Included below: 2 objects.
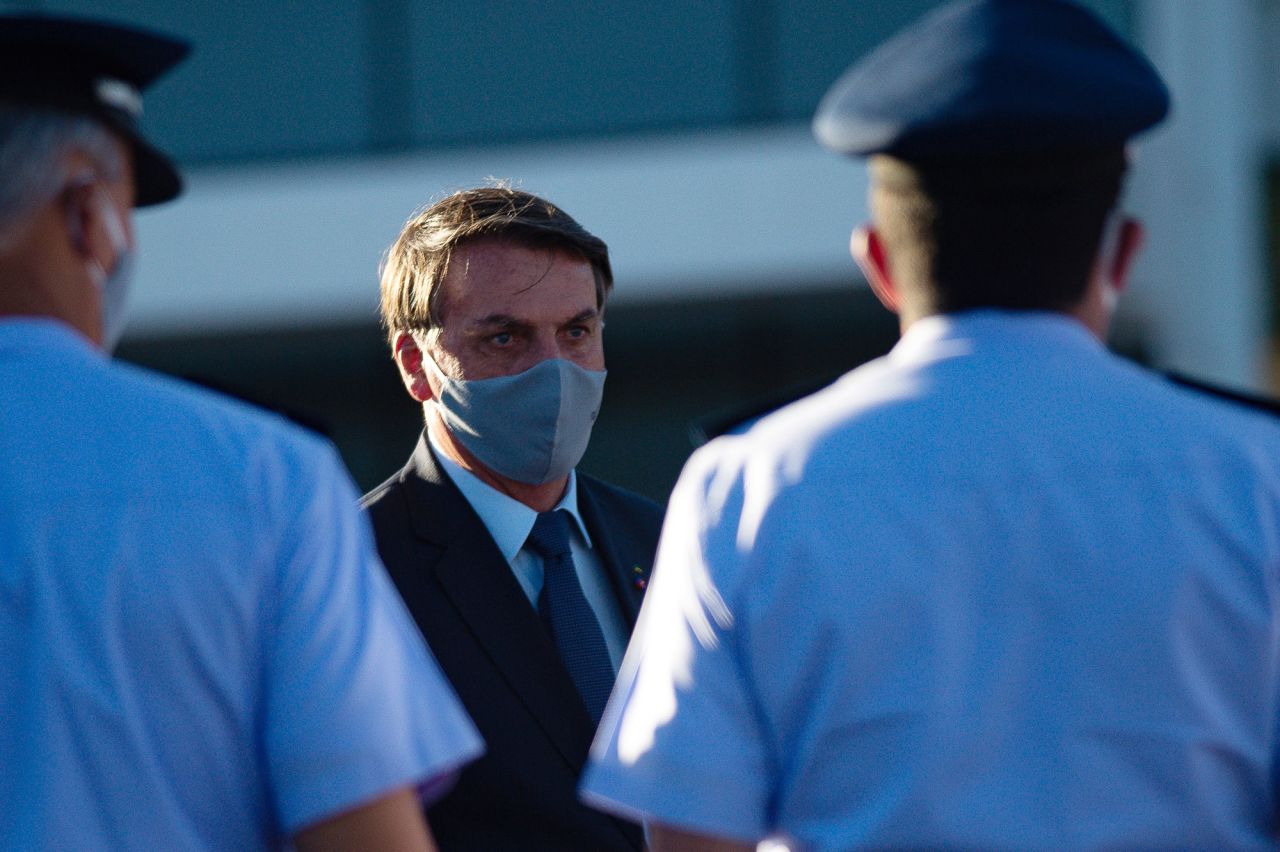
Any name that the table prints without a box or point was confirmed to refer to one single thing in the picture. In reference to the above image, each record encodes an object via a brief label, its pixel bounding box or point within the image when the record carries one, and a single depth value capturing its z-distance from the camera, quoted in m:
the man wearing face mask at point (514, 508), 10.81
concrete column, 22.51
